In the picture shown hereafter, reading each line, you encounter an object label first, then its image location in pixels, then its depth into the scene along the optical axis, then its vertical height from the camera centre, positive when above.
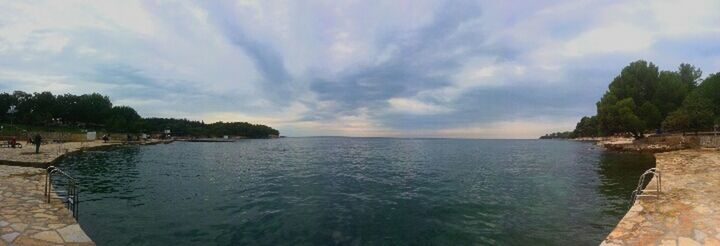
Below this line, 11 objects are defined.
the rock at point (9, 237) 8.30 -2.33
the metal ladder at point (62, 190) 12.81 -2.48
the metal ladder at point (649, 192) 13.95 -2.36
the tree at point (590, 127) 169.18 +4.43
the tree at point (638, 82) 68.81 +10.55
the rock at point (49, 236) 8.65 -2.42
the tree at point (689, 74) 81.56 +14.09
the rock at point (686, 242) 8.87 -2.69
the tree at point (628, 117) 62.91 +3.24
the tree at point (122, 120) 116.94 +6.46
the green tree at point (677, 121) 54.16 +2.14
